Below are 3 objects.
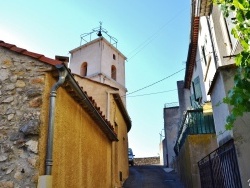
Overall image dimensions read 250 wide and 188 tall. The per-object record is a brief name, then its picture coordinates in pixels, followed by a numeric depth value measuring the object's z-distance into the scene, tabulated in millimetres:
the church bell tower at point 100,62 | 17423
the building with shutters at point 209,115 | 3219
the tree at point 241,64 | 2197
